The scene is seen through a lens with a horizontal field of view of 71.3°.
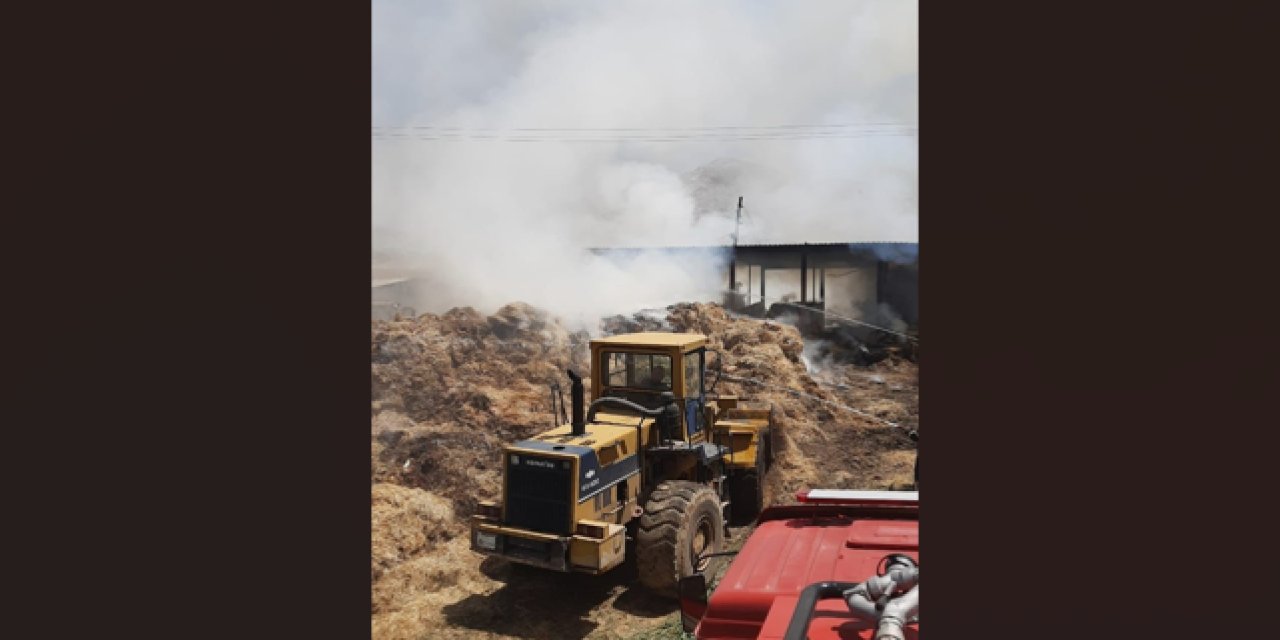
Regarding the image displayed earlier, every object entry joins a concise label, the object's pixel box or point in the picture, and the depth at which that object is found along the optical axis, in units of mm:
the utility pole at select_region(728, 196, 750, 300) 29294
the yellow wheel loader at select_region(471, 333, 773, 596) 9383
